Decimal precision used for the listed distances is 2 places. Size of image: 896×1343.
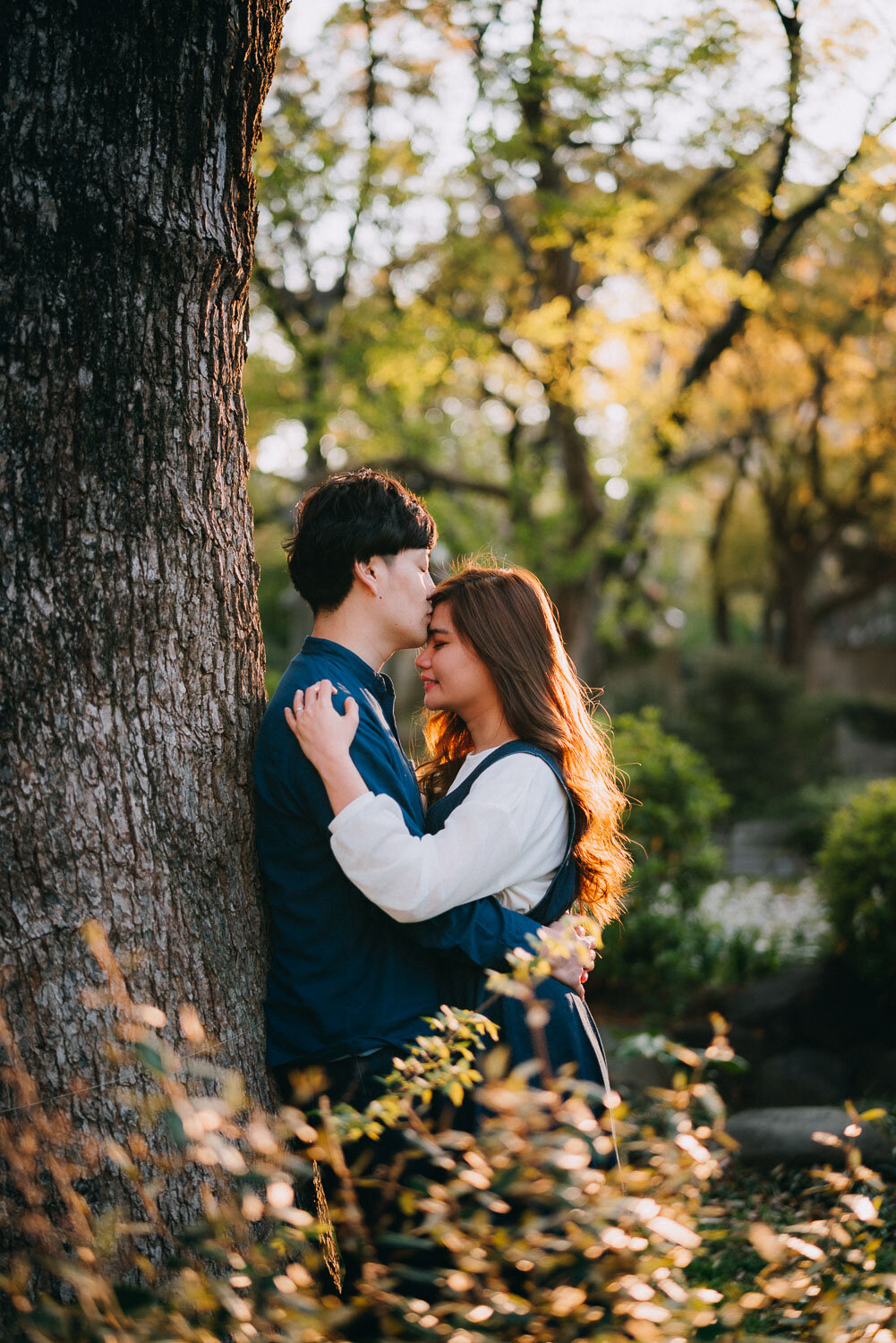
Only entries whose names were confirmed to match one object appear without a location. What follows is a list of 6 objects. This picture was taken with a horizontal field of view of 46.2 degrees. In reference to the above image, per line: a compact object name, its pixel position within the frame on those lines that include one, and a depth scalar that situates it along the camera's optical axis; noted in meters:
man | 2.41
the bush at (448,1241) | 1.53
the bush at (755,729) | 13.57
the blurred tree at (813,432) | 15.91
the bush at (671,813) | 7.13
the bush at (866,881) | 6.08
